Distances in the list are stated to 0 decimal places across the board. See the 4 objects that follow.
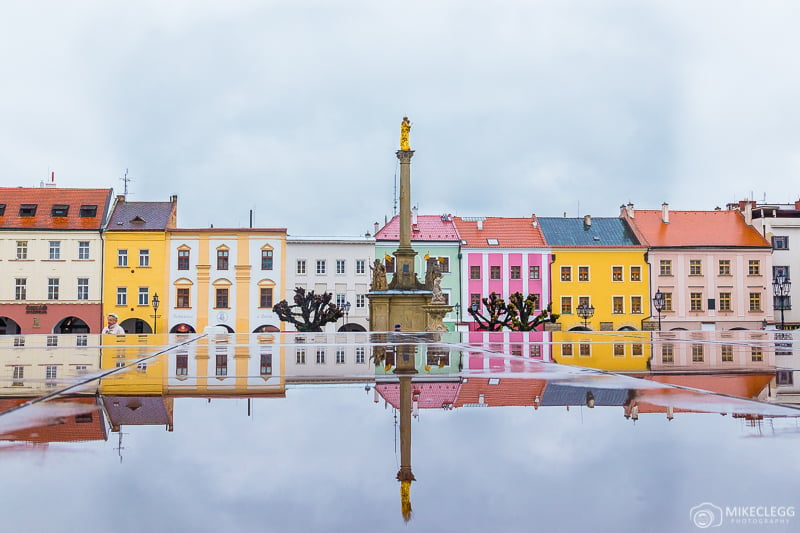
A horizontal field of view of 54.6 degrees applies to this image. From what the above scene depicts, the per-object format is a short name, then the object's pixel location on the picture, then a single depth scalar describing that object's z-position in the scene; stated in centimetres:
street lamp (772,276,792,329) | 3284
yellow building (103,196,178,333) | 5303
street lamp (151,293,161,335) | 4915
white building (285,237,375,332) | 5438
